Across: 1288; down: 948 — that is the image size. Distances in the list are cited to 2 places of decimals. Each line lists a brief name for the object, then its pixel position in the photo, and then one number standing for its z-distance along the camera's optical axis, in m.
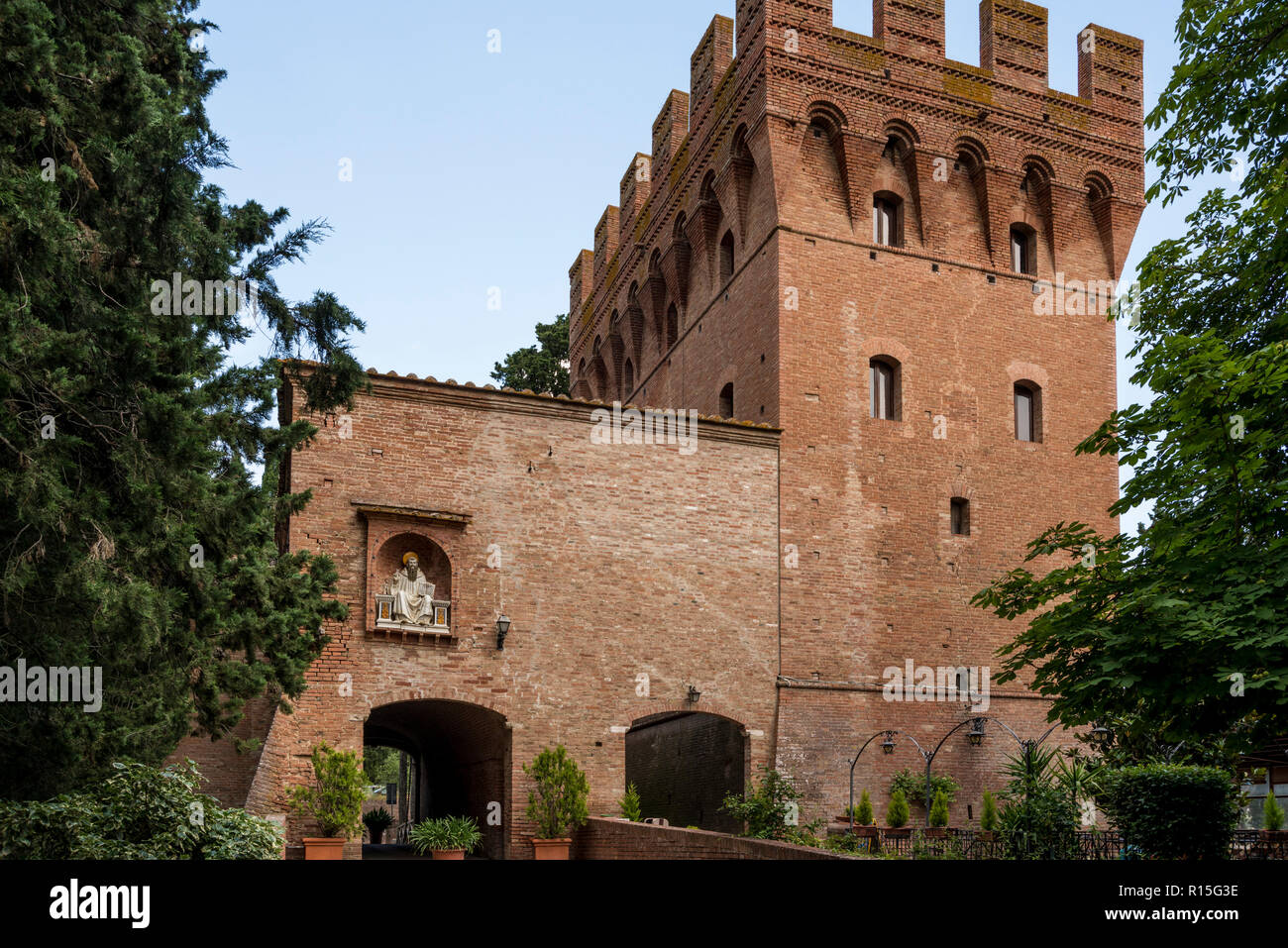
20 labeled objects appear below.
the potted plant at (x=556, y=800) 18.27
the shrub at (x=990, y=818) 19.56
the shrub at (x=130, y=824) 10.48
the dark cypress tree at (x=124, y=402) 10.25
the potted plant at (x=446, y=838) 17.73
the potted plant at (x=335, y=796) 17.19
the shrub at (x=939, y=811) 20.08
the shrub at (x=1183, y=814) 15.60
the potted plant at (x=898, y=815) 19.77
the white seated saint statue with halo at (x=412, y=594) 18.69
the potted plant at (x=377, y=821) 30.41
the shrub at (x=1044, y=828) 14.99
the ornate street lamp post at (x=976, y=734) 21.50
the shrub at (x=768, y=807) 19.25
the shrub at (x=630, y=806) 18.89
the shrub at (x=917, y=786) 20.72
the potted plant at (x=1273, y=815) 21.92
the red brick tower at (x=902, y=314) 21.47
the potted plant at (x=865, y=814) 19.64
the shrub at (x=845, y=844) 16.27
